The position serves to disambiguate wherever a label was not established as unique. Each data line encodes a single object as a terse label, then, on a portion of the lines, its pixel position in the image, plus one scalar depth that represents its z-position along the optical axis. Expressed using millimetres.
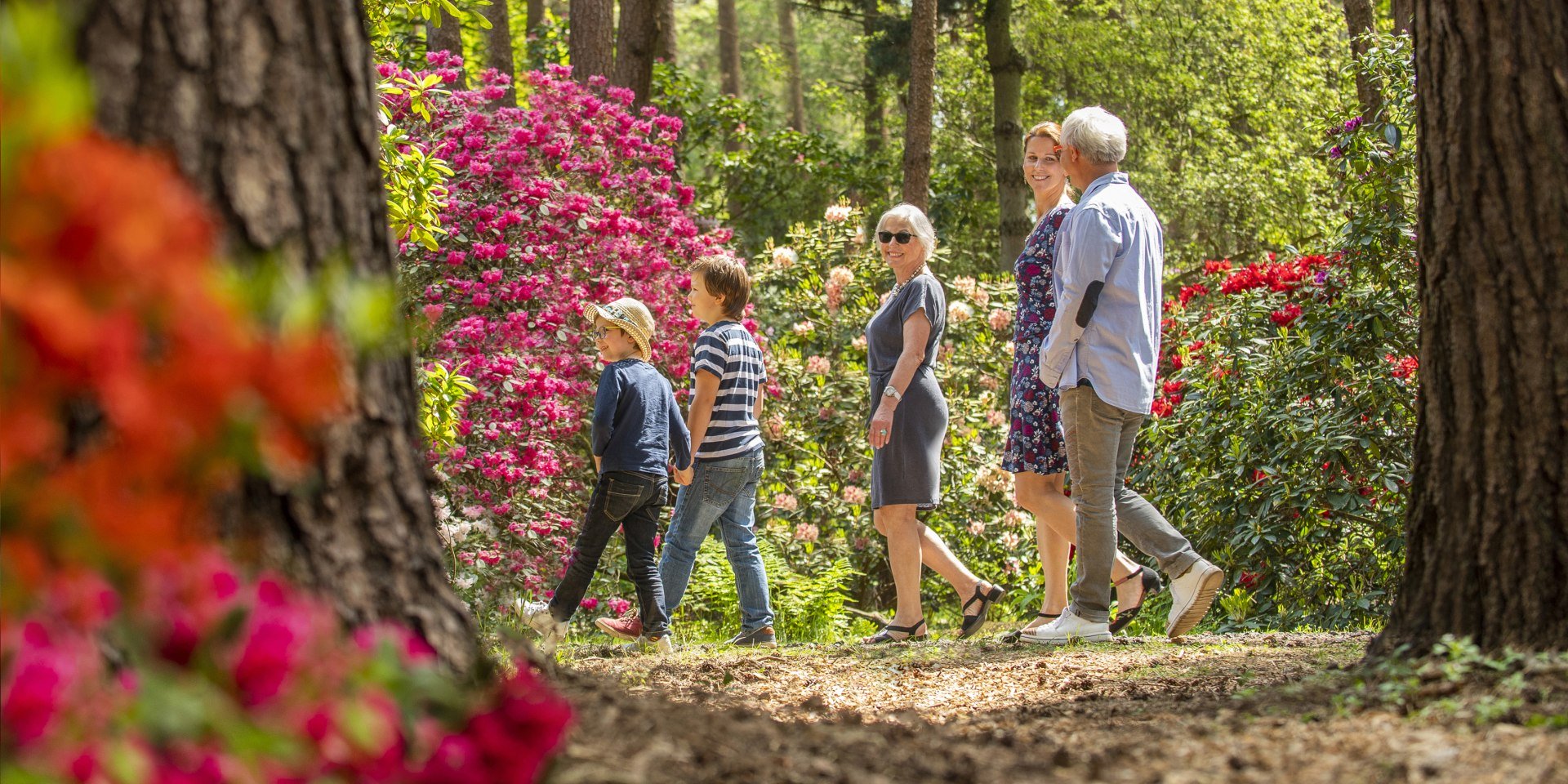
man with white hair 9672
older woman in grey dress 11367
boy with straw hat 11547
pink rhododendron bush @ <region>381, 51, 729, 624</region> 14055
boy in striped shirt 11891
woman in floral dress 10703
